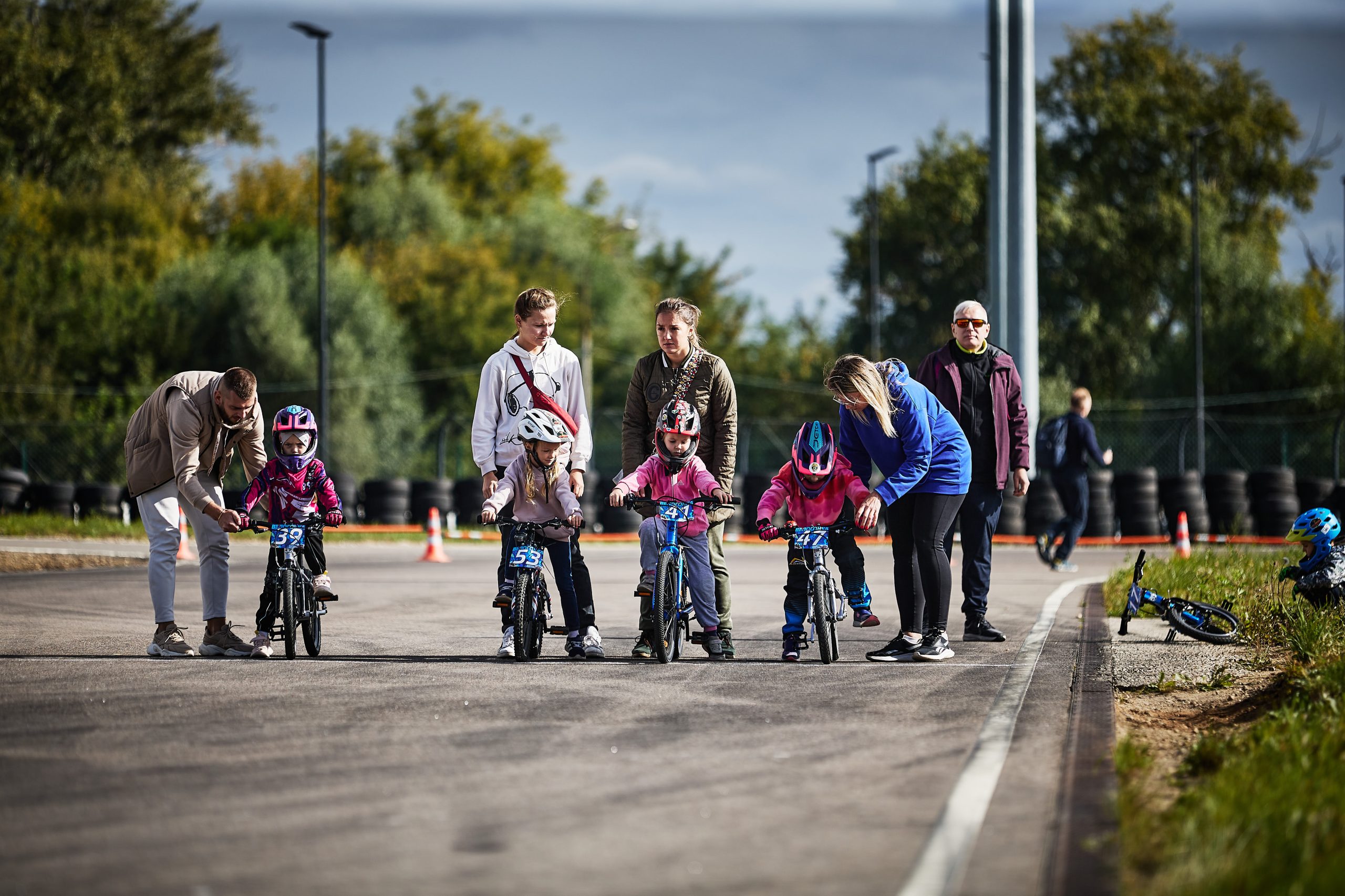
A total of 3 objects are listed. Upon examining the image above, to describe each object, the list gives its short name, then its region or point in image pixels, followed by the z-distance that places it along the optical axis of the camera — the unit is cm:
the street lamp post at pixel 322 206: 5922
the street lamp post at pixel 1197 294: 6275
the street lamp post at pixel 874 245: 8419
